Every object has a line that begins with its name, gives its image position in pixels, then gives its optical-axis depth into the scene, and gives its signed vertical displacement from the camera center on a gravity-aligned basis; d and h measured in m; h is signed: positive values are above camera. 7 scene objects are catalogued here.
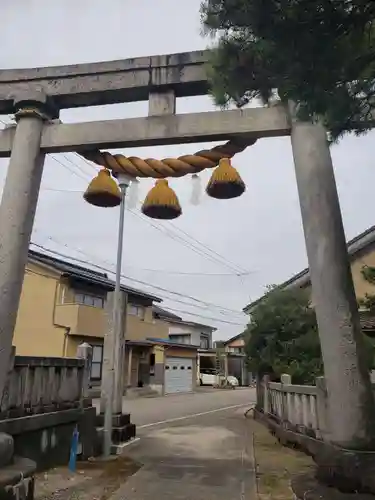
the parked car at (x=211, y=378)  39.40 +3.07
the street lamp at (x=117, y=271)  6.19 +2.77
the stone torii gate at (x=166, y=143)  4.40 +3.19
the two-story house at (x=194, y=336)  41.54 +7.01
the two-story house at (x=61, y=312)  21.91 +4.87
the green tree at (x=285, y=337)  10.63 +1.96
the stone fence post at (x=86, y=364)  8.16 +0.90
